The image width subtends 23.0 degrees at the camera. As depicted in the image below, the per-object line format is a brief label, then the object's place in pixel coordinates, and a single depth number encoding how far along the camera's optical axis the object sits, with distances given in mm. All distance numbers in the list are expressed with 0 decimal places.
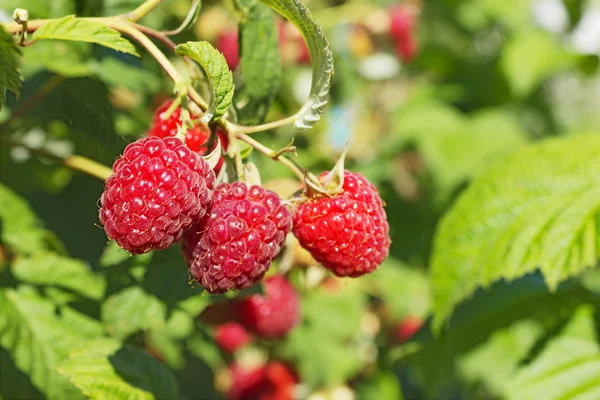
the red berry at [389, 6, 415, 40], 723
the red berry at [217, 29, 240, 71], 426
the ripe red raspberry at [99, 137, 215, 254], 245
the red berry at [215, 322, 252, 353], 481
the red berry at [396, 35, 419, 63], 728
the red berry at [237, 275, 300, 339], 397
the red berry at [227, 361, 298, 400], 510
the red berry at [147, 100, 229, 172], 266
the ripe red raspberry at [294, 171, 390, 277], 266
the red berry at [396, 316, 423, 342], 566
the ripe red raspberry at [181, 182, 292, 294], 254
